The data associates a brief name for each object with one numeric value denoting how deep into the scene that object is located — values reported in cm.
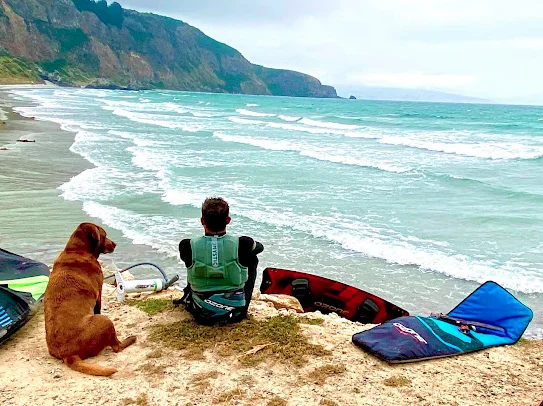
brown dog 463
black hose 700
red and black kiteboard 675
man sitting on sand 505
